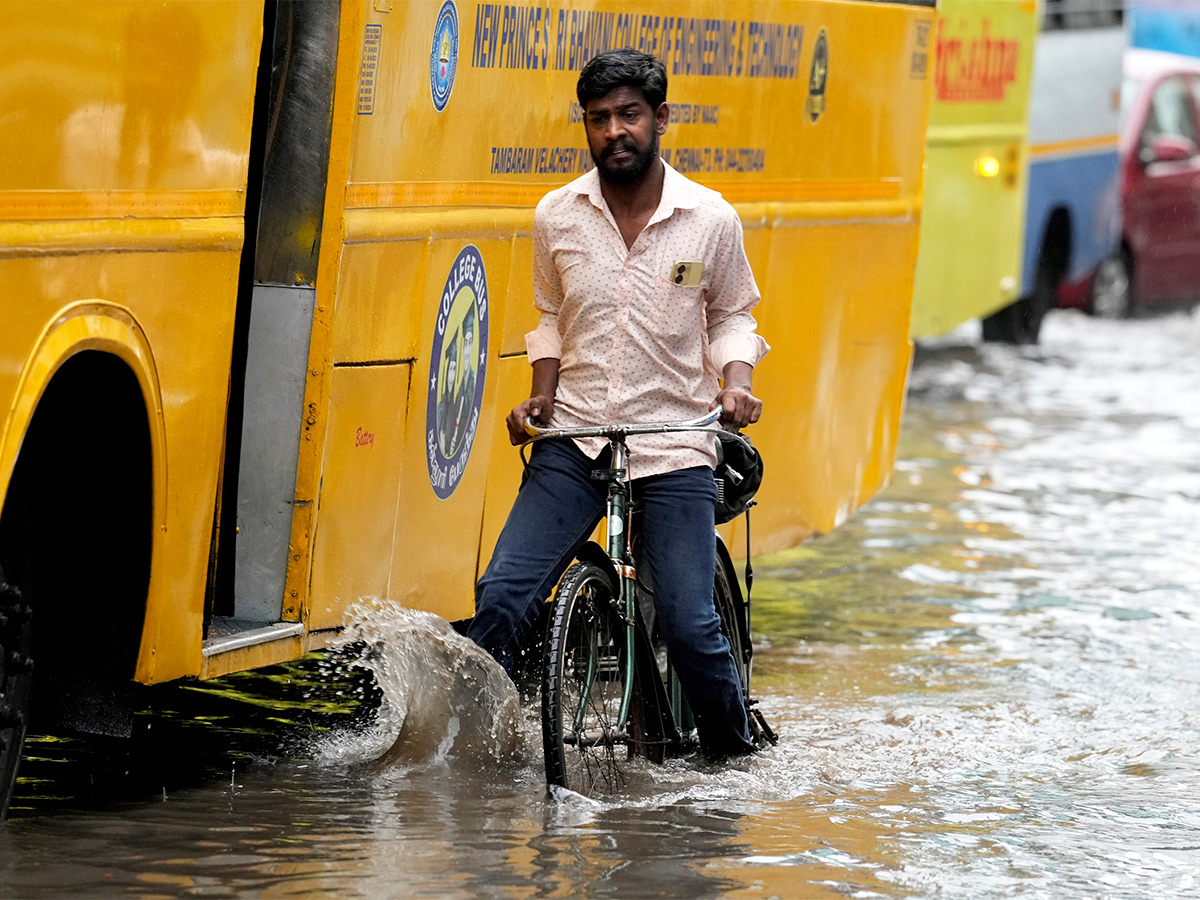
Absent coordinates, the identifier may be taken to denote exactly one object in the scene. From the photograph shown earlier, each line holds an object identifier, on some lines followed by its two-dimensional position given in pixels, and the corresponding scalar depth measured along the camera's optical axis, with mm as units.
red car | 39312
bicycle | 10375
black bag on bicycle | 11445
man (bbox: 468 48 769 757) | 10602
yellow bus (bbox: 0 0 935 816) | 9031
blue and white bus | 34406
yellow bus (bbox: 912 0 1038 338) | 29156
